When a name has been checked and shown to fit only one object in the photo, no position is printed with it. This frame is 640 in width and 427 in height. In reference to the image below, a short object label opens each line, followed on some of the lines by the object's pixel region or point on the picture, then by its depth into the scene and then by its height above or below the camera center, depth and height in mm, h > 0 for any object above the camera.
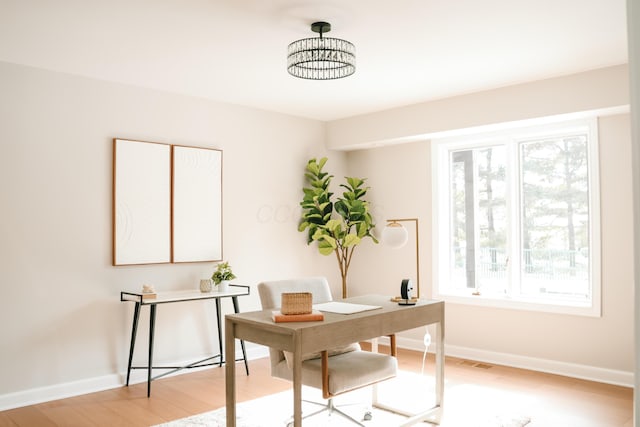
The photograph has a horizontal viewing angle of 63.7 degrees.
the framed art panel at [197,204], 4629 +240
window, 4531 +82
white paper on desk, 3045 -481
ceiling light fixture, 3164 +1101
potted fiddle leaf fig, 5578 +144
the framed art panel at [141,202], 4266 +242
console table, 3988 -572
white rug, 3361 -1270
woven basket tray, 2793 -403
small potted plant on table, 4527 -413
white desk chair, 2863 -802
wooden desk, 2574 -567
